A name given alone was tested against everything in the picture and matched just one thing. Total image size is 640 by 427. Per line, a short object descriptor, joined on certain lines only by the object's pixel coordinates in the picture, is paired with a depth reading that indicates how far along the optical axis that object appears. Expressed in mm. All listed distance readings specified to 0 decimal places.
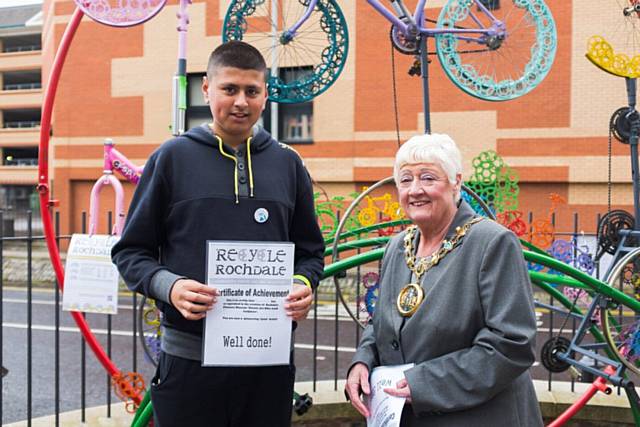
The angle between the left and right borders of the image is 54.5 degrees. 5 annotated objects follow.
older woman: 1716
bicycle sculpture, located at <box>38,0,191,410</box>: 3098
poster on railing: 3186
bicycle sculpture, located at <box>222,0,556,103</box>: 3455
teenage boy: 1900
